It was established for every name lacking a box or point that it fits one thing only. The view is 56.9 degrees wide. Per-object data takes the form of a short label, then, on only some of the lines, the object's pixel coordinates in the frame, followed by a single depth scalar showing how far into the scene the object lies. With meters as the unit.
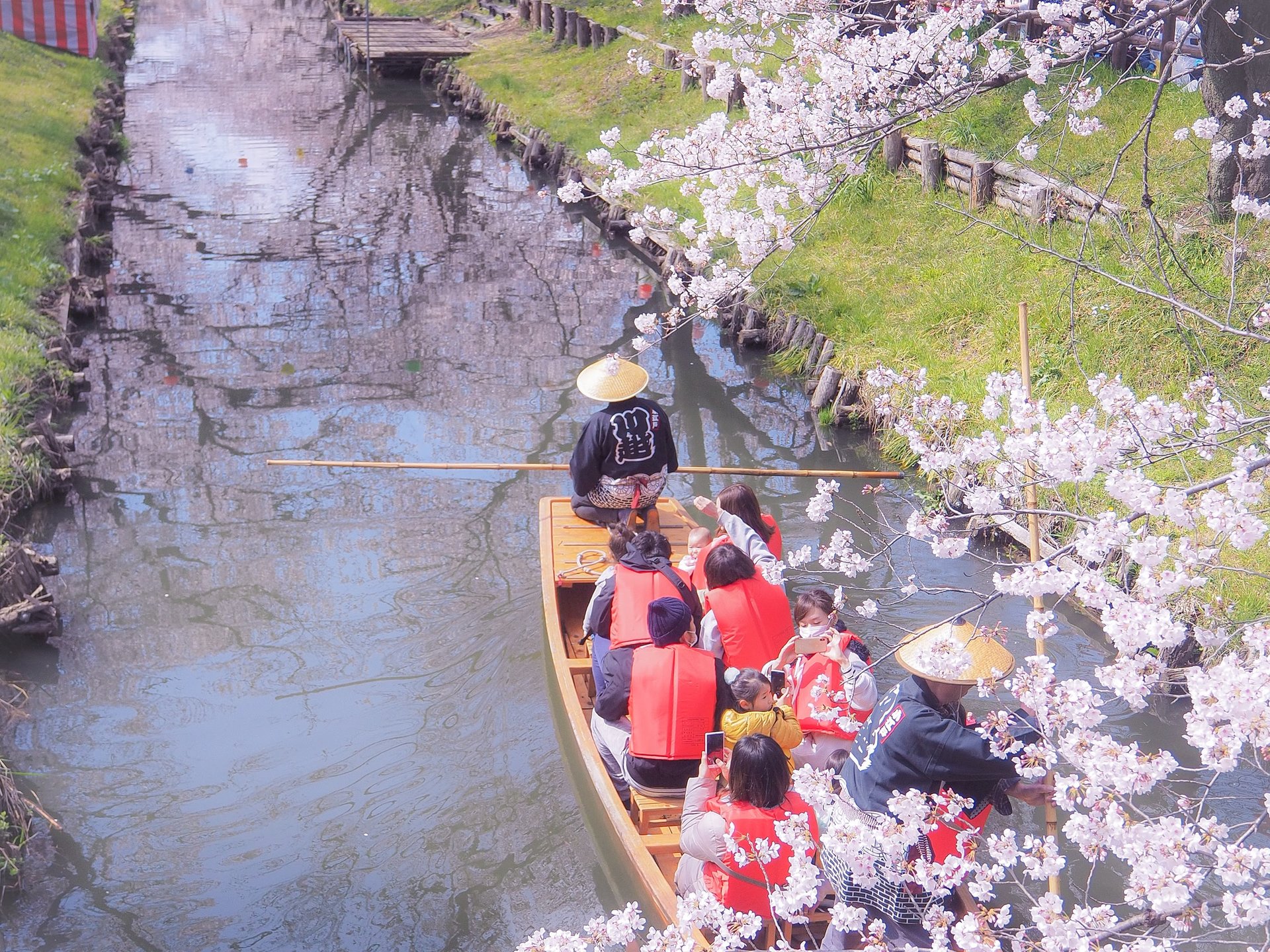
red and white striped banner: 21.30
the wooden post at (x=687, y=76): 16.94
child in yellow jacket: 4.73
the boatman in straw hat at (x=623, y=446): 7.41
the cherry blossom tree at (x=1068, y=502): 3.16
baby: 6.70
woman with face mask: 4.98
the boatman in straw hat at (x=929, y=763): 3.81
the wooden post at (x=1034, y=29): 12.94
